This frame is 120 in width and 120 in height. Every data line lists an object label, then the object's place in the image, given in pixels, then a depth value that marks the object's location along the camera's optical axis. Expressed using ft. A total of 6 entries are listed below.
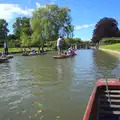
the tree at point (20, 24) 131.36
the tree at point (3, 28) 173.90
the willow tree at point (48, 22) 88.96
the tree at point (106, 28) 132.47
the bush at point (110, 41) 119.30
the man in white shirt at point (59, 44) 51.22
